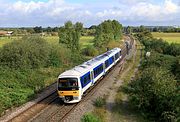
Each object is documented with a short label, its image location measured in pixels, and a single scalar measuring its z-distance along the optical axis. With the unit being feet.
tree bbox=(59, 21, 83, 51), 177.27
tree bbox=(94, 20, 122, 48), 256.58
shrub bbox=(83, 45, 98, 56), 226.07
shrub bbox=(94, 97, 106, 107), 76.02
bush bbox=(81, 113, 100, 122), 52.70
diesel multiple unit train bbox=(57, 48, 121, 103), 76.89
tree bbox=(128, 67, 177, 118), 65.16
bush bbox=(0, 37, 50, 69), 116.67
